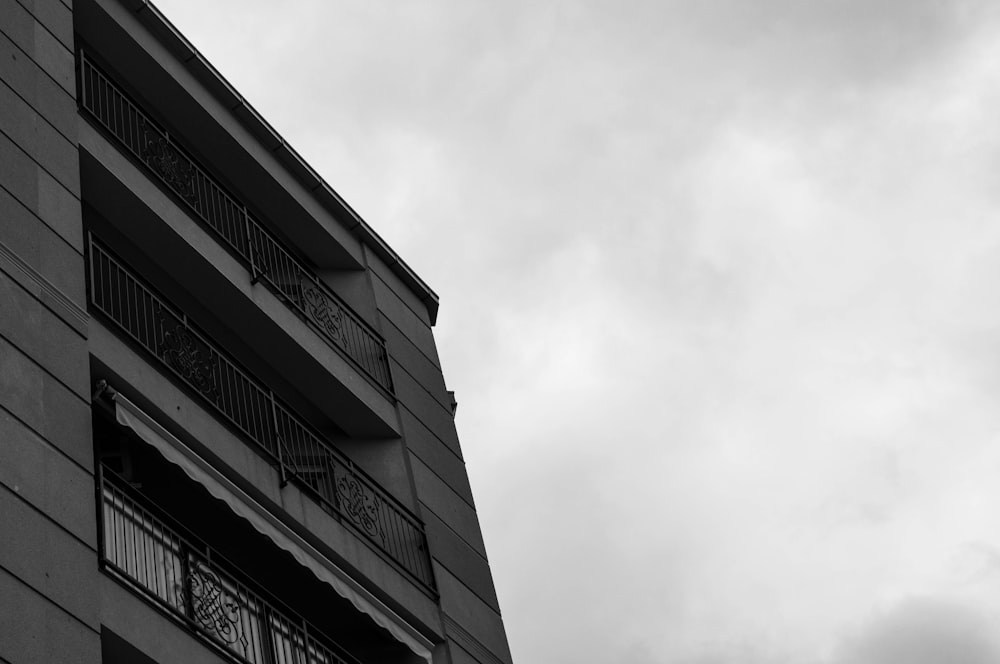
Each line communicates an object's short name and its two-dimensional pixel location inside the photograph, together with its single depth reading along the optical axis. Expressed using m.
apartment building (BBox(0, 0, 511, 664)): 12.07
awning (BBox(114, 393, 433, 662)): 13.77
